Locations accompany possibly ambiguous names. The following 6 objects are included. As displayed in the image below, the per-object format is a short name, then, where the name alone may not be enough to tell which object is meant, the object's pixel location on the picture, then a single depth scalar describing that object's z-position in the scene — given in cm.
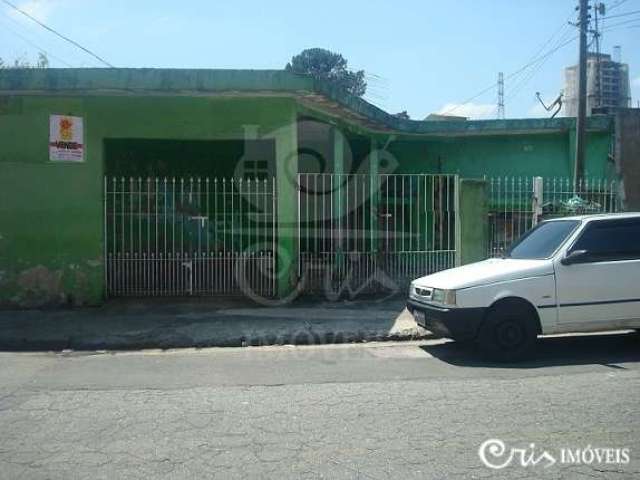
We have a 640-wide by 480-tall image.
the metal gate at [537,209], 1156
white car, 712
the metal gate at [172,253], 1116
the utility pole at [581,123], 1560
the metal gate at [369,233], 1148
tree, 4362
